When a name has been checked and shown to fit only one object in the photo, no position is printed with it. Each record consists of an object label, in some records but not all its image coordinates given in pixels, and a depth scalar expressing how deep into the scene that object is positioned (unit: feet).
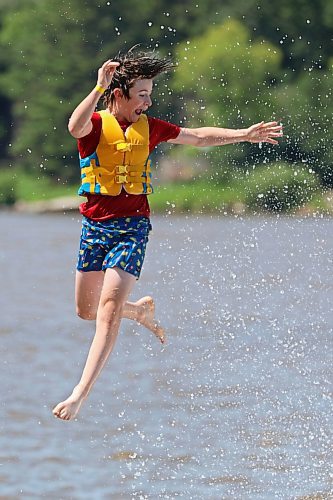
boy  53.88
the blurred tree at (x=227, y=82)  358.02
